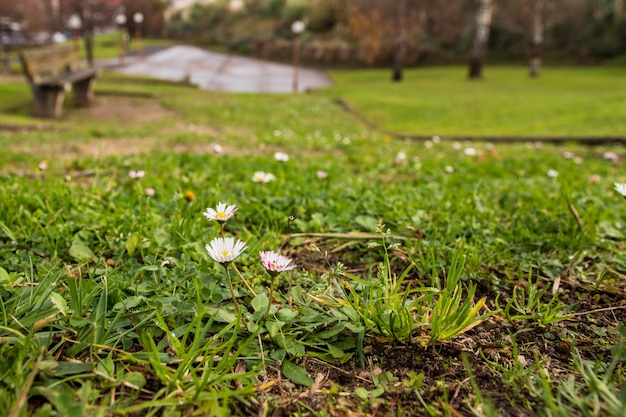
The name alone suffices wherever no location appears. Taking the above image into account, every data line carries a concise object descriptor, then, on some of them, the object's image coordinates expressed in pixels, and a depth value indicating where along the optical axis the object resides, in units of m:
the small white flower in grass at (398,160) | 4.12
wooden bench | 9.03
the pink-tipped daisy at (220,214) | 1.39
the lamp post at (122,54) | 24.62
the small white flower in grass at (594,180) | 3.44
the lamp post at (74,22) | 16.91
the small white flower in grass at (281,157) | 2.48
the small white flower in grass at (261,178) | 2.09
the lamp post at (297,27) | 16.22
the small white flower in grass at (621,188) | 1.56
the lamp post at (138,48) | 25.33
